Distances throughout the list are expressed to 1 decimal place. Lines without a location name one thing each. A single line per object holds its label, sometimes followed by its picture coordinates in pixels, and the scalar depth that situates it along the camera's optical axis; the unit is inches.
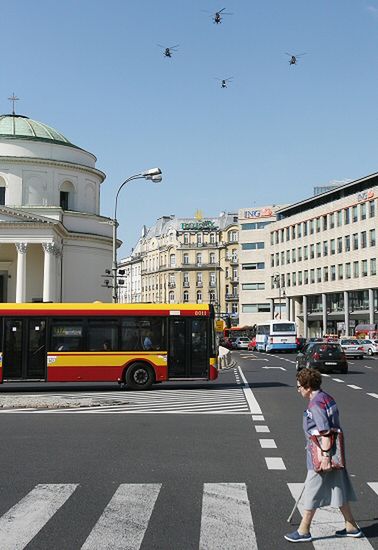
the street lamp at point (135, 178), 1327.5
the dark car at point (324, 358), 1307.8
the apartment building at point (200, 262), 5349.4
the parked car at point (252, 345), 2986.7
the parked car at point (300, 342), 2749.8
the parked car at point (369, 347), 2341.3
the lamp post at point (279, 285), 3880.9
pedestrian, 242.4
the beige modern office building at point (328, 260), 3189.0
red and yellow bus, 892.6
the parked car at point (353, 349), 2060.8
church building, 2600.9
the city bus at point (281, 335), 2524.6
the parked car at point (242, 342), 3228.3
